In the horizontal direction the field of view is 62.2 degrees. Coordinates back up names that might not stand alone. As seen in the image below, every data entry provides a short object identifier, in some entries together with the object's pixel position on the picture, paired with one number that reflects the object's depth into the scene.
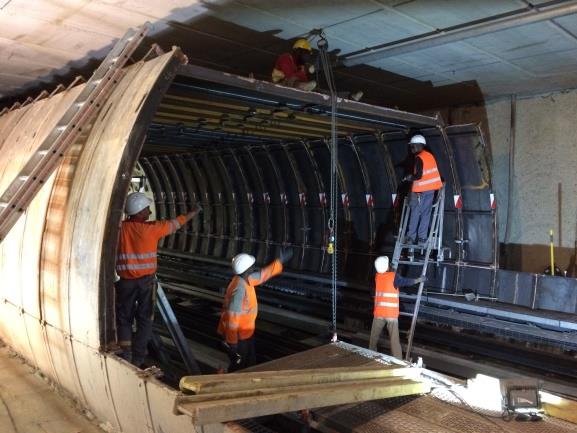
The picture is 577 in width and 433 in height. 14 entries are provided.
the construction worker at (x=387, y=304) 6.91
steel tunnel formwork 4.07
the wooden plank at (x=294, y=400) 2.88
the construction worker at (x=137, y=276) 5.09
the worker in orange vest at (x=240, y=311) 5.55
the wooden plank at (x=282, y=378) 3.18
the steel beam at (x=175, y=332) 5.82
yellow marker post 8.02
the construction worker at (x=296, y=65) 6.12
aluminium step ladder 7.45
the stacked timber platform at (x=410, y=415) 3.57
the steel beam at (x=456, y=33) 5.27
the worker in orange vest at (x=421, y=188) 7.37
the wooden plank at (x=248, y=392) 3.03
